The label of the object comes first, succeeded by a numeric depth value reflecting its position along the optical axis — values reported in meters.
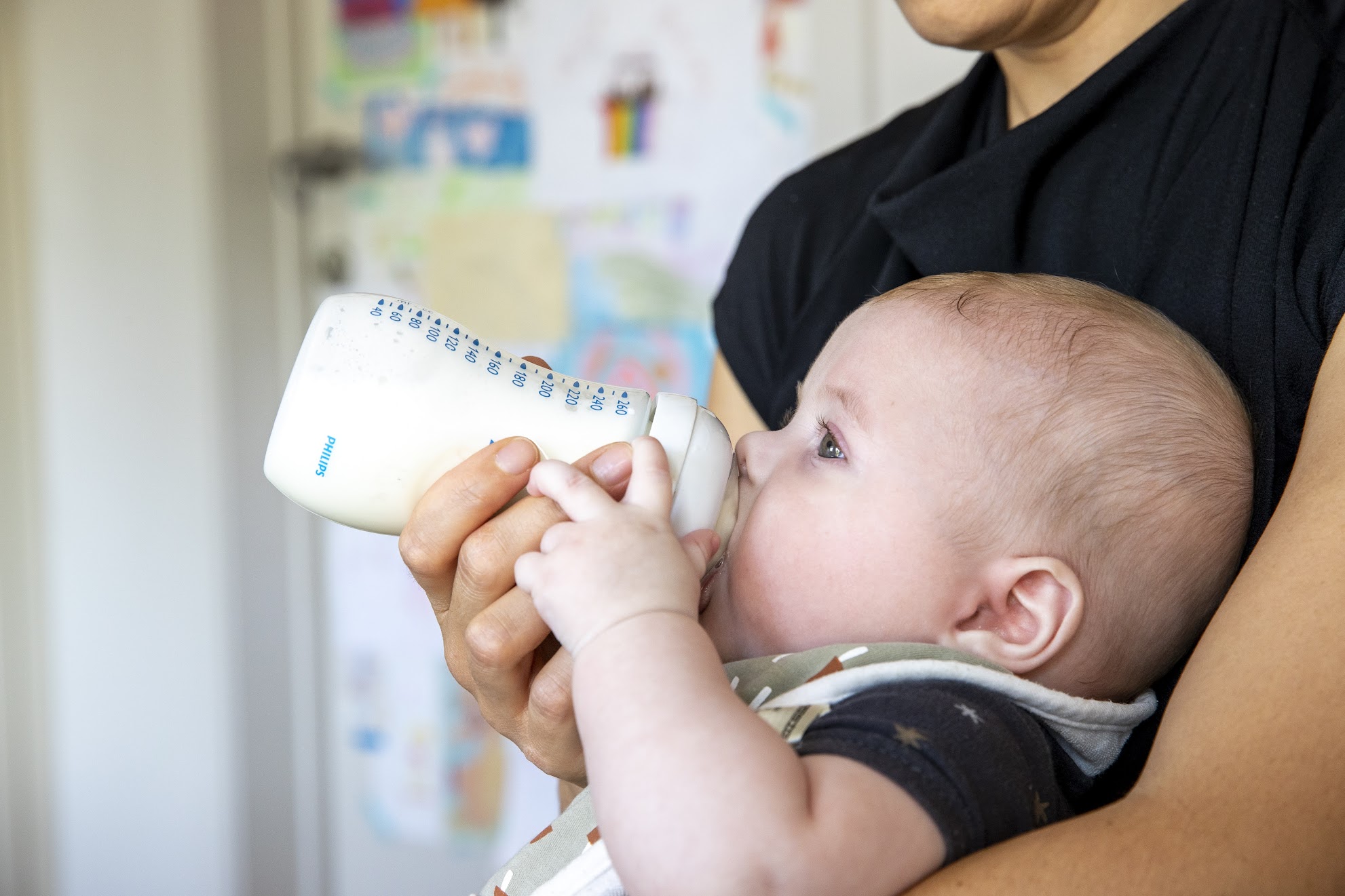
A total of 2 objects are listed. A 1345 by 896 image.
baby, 0.57
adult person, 0.48
